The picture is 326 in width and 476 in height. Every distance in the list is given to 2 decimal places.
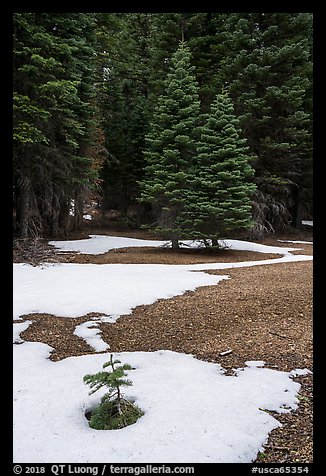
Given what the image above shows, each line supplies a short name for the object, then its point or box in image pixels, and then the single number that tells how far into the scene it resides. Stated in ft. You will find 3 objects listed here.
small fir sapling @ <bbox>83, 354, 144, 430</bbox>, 7.85
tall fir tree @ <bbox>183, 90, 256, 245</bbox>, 37.88
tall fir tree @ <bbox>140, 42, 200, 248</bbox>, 39.52
